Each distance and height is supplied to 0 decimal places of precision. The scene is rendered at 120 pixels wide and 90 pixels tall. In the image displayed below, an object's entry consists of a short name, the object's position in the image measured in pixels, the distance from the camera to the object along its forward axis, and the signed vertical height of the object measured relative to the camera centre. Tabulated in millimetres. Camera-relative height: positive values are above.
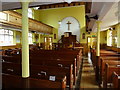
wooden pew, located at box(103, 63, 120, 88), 2990 -630
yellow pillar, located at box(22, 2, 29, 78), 1951 +34
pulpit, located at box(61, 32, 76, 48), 12788 +600
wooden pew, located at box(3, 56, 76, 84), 3463 -446
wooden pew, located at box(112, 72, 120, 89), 1939 -547
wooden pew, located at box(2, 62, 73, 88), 2650 -537
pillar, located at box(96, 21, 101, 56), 5068 +134
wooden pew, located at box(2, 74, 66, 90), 1751 -536
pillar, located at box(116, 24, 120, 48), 8578 +617
